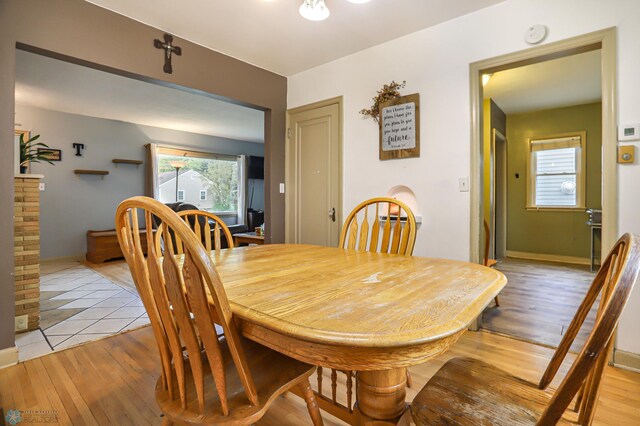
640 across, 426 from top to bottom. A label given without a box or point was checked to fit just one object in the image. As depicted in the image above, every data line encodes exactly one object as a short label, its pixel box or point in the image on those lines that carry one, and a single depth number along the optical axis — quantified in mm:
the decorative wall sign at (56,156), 4793
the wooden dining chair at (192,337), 704
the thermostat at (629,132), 1792
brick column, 2322
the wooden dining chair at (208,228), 1771
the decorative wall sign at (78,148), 5035
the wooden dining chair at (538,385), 521
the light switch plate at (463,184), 2362
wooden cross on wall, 2582
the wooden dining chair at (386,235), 1674
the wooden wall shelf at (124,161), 5414
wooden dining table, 631
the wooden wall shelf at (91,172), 5036
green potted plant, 2467
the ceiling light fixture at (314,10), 1774
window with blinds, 4836
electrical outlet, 2299
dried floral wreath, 2719
